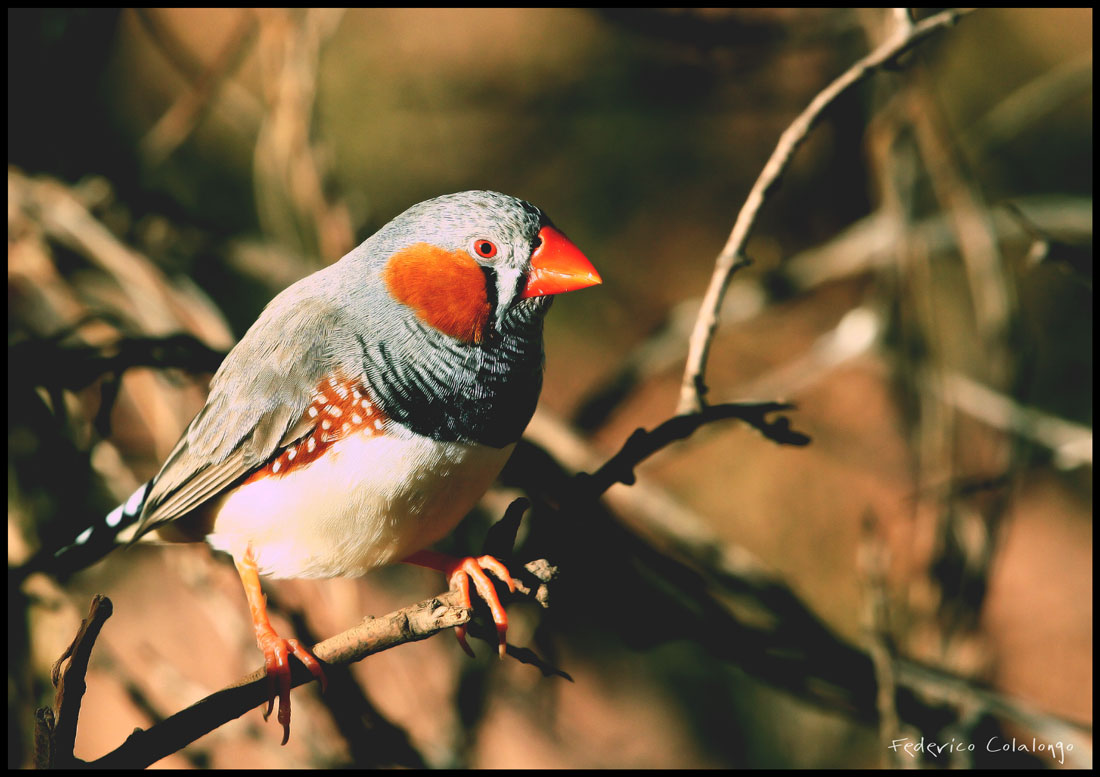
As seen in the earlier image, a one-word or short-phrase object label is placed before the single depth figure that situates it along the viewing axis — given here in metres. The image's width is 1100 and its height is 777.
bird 2.18
